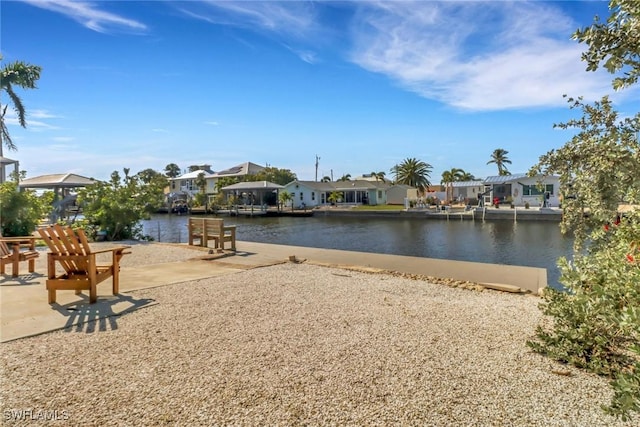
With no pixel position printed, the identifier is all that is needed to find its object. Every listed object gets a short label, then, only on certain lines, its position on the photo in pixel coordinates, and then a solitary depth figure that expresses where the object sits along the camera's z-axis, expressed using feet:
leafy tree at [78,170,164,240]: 45.75
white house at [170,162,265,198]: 225.97
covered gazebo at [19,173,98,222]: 64.90
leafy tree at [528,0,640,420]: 8.25
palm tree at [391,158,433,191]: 225.97
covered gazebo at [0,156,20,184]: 44.66
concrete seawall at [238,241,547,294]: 24.98
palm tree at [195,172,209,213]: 217.36
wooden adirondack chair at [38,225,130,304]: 16.89
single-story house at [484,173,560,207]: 132.20
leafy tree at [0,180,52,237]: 39.73
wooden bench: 35.99
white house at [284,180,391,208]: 192.34
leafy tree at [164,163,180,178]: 363.60
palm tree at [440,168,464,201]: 264.89
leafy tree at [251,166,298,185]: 205.77
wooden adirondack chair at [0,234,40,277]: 22.22
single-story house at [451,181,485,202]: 187.52
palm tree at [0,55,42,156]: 59.67
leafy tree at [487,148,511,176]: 247.29
